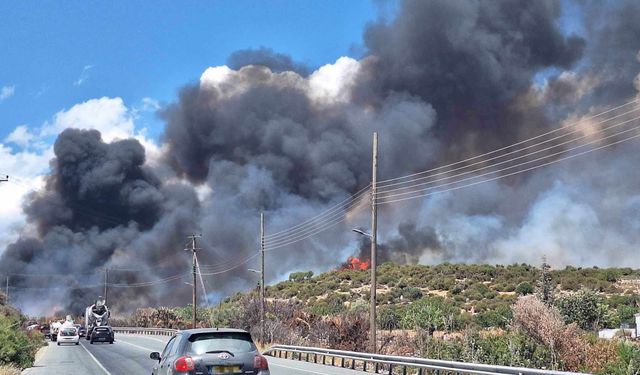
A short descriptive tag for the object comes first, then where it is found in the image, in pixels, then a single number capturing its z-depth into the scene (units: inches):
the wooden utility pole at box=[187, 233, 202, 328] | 2710.1
